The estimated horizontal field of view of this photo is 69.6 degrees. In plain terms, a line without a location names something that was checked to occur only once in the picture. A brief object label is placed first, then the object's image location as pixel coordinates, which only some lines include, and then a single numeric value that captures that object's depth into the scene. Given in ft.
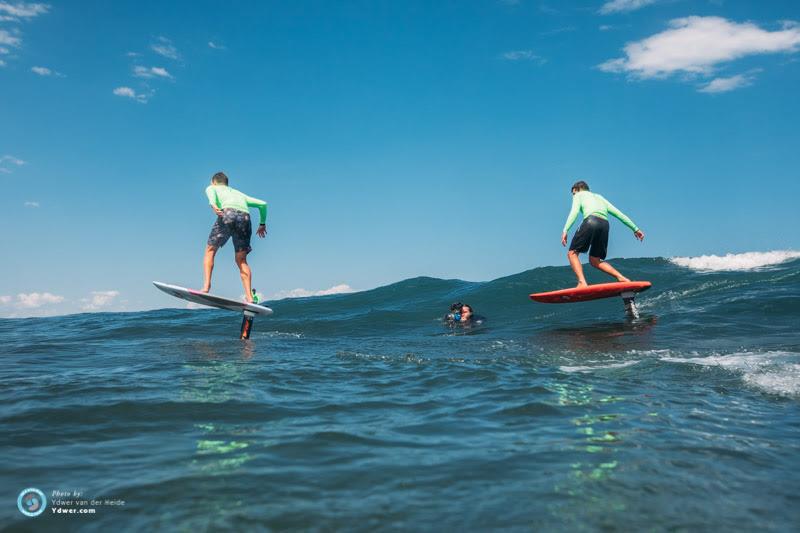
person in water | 49.01
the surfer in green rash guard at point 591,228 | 42.29
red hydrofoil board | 42.55
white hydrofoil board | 34.47
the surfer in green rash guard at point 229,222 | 35.73
